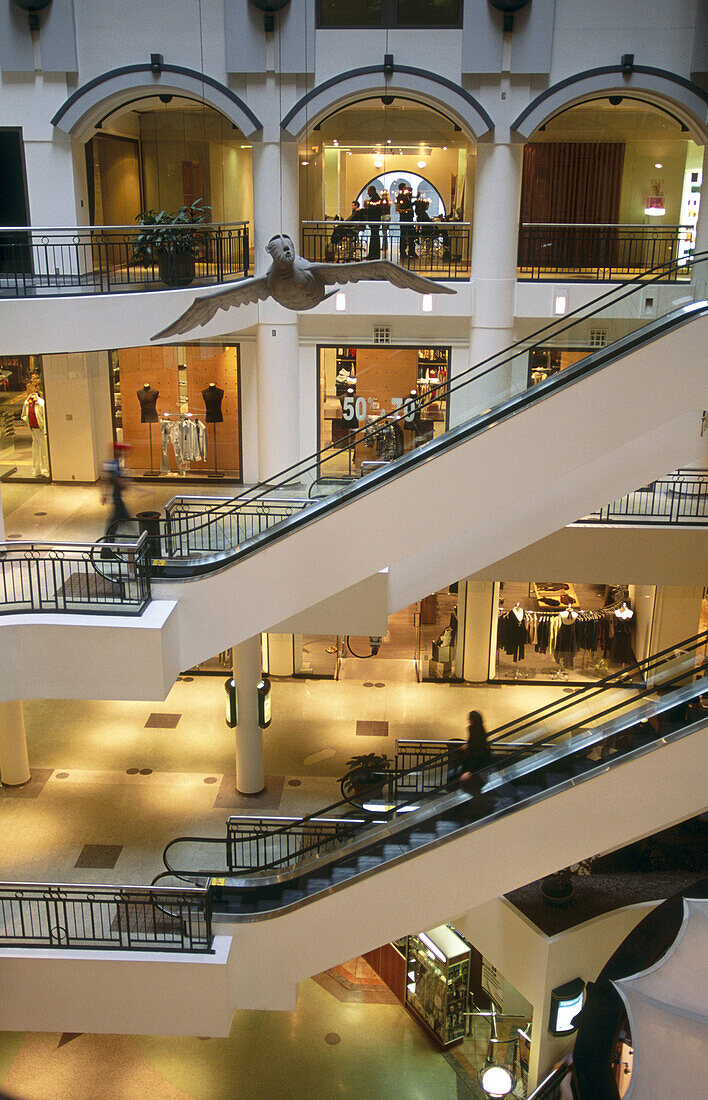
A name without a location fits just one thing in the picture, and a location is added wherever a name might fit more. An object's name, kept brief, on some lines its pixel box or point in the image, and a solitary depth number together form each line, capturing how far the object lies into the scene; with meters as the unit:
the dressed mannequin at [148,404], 16.66
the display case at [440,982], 12.20
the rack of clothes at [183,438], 16.50
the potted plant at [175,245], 13.30
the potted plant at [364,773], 12.77
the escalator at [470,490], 8.95
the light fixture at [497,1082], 10.61
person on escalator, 9.94
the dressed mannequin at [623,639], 17.09
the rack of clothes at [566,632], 17.12
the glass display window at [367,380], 15.59
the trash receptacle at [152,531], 10.35
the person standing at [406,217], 15.20
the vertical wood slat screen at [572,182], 17.86
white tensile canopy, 7.41
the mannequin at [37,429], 16.45
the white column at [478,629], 16.88
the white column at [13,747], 13.69
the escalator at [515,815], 9.26
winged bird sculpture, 9.17
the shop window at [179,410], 16.34
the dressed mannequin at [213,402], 16.33
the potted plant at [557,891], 10.94
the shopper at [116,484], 11.60
